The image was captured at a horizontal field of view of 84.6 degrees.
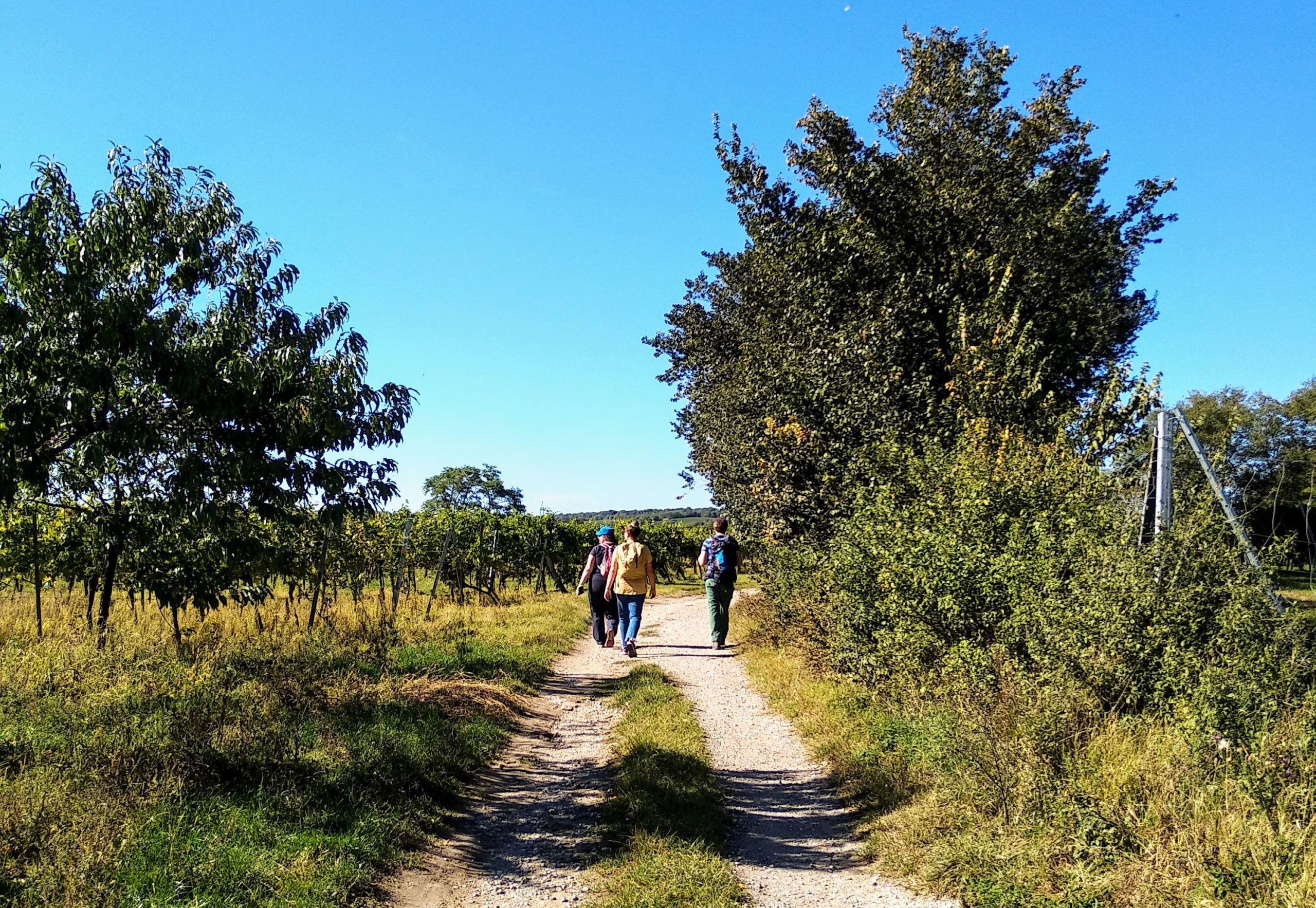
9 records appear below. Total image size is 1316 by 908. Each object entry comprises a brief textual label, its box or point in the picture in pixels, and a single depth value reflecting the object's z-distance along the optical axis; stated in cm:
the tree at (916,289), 946
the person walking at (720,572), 1107
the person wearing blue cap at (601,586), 1113
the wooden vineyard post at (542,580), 2469
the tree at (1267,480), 512
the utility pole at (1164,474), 525
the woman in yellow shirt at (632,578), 1034
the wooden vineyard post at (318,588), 1000
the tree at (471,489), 8381
